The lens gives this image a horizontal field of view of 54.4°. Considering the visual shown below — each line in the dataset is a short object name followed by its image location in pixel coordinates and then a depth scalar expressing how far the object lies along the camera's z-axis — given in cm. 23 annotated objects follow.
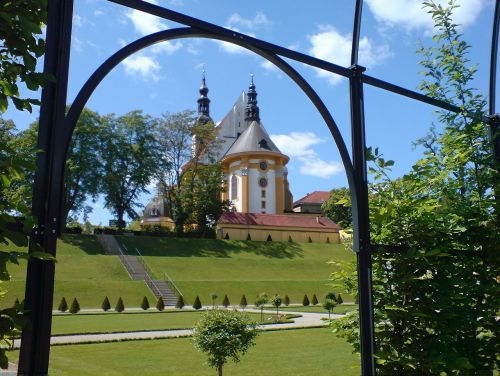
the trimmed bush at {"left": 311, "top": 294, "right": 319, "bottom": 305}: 2855
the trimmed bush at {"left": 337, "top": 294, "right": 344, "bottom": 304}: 2800
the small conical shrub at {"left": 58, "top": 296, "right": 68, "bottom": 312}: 2250
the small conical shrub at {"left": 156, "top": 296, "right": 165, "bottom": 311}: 2406
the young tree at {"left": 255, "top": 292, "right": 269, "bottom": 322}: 2195
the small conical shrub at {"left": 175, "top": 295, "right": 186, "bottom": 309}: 2497
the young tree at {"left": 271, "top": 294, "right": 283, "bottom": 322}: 2214
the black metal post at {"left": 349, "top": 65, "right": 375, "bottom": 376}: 318
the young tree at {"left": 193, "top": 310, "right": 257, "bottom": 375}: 863
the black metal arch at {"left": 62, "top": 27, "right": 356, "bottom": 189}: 245
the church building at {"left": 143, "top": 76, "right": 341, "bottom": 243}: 5144
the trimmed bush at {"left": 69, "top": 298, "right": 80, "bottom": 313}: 2189
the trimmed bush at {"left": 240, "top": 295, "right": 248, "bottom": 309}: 2514
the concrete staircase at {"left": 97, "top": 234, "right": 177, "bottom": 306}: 2791
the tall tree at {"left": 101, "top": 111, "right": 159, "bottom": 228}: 4619
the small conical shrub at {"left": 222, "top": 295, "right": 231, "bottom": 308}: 2483
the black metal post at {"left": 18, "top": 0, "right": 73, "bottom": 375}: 216
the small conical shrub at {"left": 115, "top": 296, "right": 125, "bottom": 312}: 2284
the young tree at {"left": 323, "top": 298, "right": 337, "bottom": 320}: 1993
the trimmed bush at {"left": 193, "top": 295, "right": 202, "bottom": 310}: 2444
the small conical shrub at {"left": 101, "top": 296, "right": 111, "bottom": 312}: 2319
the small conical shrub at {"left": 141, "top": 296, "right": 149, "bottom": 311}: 2416
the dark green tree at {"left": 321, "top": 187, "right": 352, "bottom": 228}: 6336
